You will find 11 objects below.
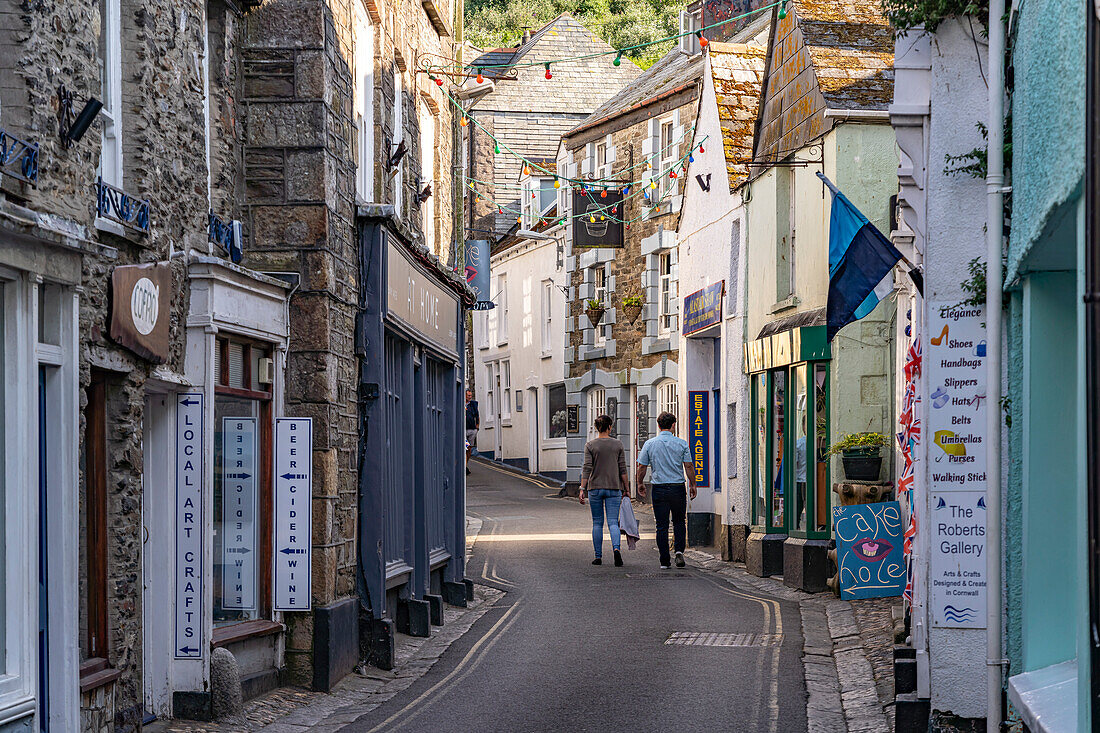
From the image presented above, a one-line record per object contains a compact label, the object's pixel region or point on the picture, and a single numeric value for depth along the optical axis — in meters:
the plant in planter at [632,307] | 32.16
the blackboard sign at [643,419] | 32.06
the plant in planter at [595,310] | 34.47
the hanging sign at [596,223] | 30.70
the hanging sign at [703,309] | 21.81
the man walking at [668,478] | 17.94
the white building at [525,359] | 38.03
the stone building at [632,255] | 30.39
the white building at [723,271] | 20.17
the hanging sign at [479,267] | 23.55
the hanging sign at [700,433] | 22.47
